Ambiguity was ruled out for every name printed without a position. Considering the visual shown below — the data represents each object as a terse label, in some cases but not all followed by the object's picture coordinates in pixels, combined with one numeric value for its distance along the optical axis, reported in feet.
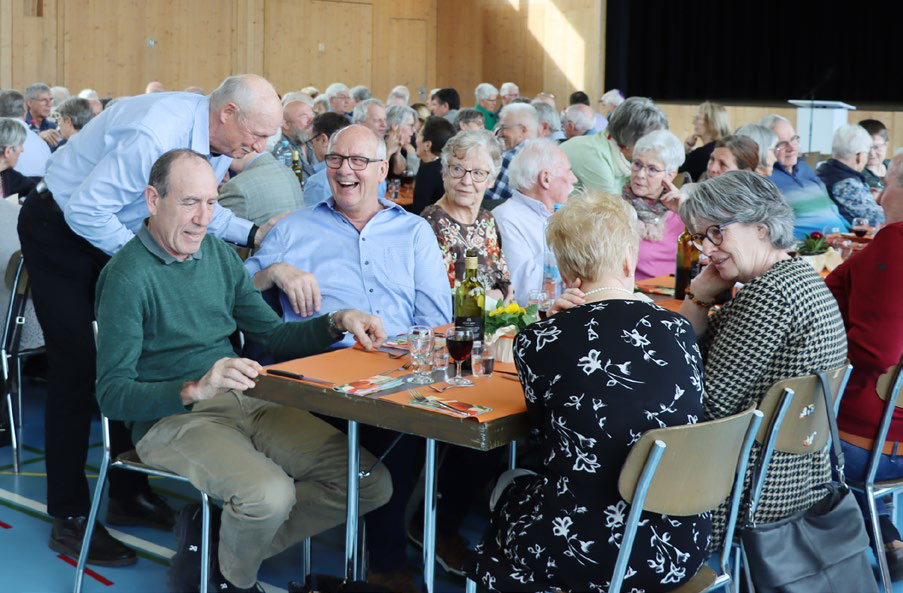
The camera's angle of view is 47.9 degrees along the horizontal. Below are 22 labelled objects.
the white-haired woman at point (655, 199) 15.49
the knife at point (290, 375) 8.26
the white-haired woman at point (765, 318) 8.34
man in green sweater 8.89
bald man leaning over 10.53
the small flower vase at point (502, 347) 9.32
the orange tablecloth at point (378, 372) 7.83
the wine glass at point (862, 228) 16.97
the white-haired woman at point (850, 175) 21.18
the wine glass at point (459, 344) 8.50
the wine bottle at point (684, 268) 12.92
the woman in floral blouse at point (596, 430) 7.06
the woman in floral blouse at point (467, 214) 13.37
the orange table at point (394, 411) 7.42
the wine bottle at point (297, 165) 22.48
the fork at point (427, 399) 7.57
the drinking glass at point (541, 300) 10.07
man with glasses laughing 11.53
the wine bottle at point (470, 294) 9.51
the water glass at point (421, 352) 8.54
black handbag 7.93
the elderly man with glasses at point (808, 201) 19.25
